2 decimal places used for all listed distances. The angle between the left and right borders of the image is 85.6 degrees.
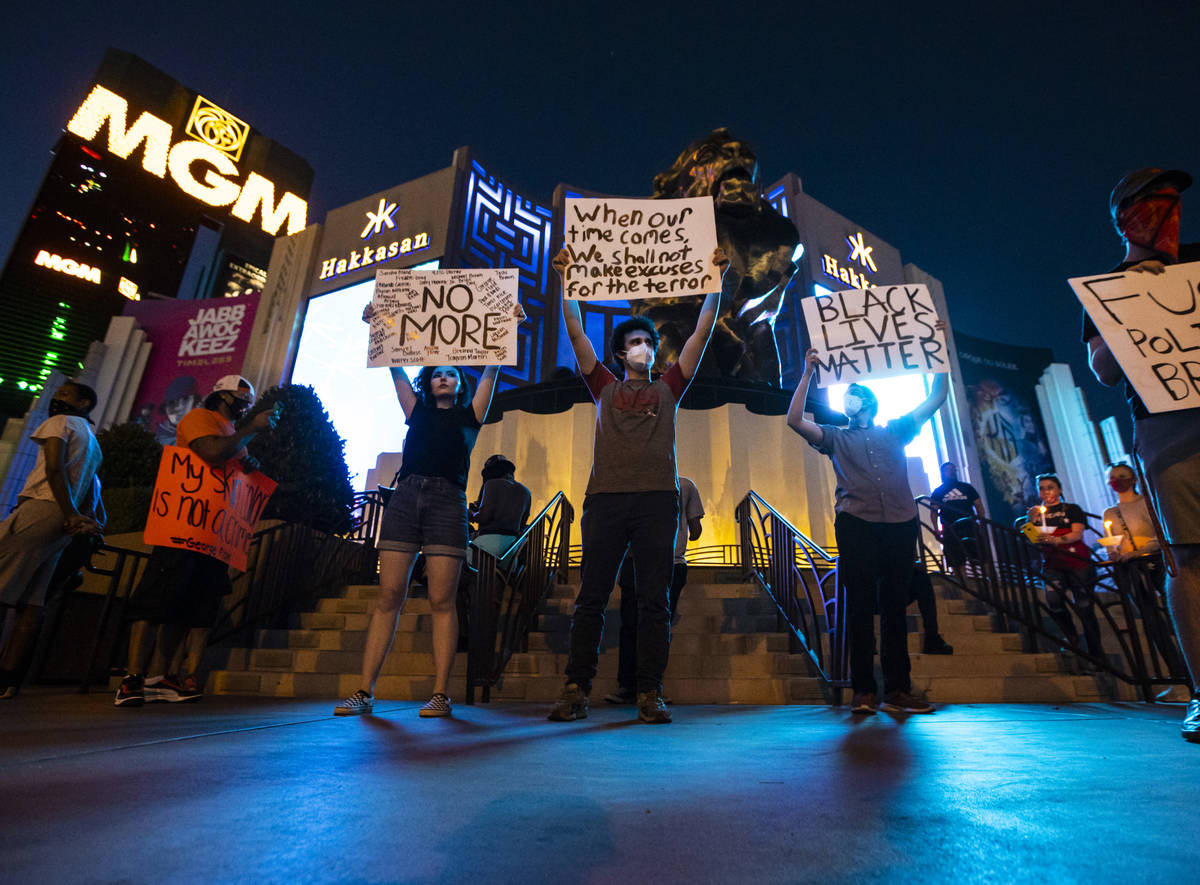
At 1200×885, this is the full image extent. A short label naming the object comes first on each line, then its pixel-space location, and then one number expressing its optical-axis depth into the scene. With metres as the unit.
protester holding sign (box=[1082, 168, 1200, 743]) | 2.14
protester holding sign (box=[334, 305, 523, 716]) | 3.02
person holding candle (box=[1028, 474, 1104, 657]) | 4.88
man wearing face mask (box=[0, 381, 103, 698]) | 3.40
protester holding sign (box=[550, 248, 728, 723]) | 2.71
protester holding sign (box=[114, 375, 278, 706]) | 3.33
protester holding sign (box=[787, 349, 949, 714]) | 3.09
